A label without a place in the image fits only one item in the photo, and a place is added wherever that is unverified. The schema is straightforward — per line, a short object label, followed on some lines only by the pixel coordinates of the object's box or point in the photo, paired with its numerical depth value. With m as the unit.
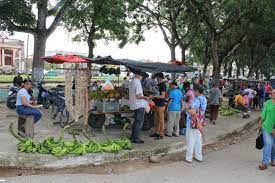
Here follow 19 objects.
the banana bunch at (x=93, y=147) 8.27
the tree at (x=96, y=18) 20.83
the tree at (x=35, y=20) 14.69
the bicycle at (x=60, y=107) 11.80
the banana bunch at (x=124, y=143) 8.72
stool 8.91
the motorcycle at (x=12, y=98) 15.33
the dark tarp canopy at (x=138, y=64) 10.15
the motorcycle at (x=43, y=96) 15.75
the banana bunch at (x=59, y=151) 7.86
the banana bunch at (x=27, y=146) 7.95
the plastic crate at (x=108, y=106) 10.76
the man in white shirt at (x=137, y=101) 9.00
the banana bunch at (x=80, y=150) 8.04
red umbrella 10.44
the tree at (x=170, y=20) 23.46
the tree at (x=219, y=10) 18.77
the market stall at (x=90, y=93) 10.35
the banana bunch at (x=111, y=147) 8.38
